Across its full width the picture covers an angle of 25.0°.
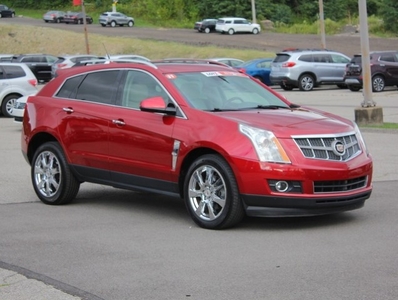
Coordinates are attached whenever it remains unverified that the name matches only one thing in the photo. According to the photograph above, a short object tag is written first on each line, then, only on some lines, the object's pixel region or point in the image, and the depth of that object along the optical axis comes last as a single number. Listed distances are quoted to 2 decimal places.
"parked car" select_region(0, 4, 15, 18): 94.56
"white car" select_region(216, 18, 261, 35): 77.69
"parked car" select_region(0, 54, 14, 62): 50.97
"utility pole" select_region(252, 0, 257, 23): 75.29
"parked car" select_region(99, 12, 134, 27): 84.75
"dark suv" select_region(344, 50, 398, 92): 36.56
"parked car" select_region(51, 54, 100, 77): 47.25
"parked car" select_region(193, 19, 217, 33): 79.75
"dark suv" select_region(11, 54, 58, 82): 51.59
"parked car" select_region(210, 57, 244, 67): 44.71
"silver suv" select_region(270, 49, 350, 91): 39.41
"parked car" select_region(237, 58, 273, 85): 43.53
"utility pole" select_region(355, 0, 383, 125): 20.16
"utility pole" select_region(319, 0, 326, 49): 48.83
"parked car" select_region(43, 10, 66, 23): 88.62
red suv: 8.80
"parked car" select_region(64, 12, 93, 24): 87.74
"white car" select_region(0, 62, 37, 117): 26.19
